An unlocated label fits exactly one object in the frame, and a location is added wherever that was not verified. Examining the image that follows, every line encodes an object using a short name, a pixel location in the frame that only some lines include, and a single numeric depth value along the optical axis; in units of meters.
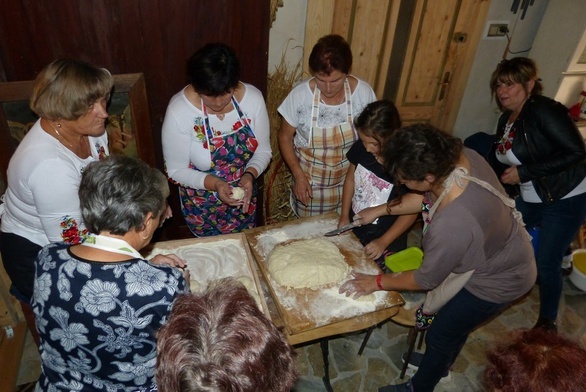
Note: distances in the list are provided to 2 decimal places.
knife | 2.46
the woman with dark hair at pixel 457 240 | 1.75
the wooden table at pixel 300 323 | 1.91
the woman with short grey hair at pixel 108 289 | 1.31
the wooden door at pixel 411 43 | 3.75
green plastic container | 2.56
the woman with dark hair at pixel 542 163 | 2.57
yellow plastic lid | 3.83
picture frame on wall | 2.31
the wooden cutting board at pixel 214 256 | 2.17
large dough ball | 2.08
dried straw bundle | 3.63
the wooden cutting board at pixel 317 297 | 1.94
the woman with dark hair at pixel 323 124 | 2.54
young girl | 2.27
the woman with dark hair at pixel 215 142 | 2.19
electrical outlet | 4.28
